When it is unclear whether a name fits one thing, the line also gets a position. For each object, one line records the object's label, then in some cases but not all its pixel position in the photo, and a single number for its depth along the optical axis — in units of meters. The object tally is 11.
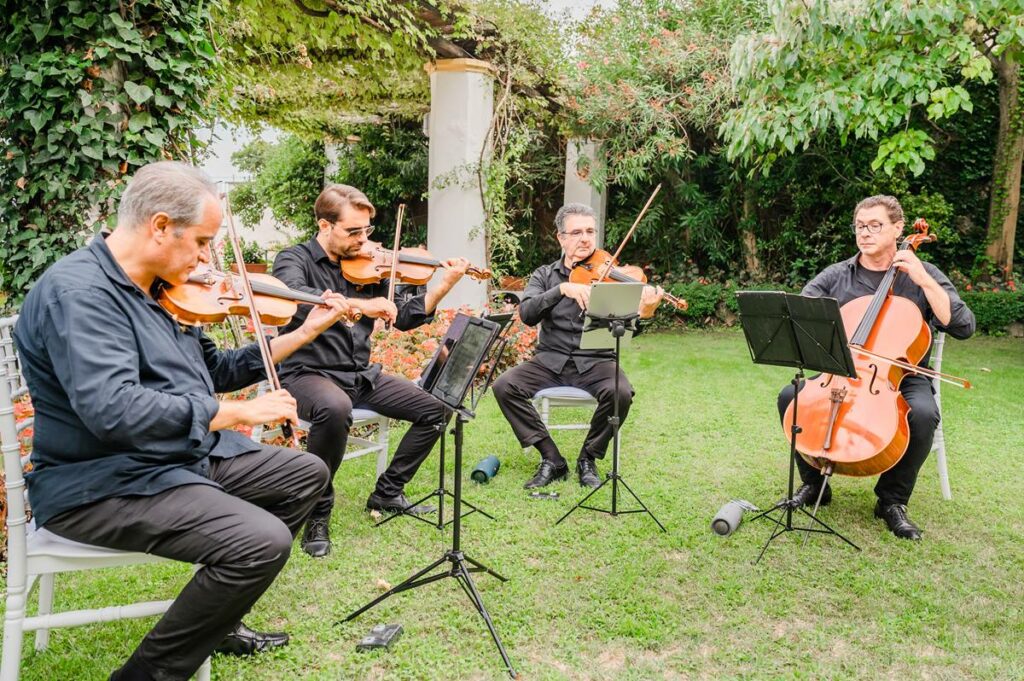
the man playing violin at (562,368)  4.04
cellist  3.38
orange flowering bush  5.35
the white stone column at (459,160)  7.40
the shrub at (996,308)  8.90
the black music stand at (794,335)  2.96
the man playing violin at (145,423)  1.83
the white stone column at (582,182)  10.08
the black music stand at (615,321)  3.48
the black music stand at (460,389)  2.59
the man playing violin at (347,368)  3.22
